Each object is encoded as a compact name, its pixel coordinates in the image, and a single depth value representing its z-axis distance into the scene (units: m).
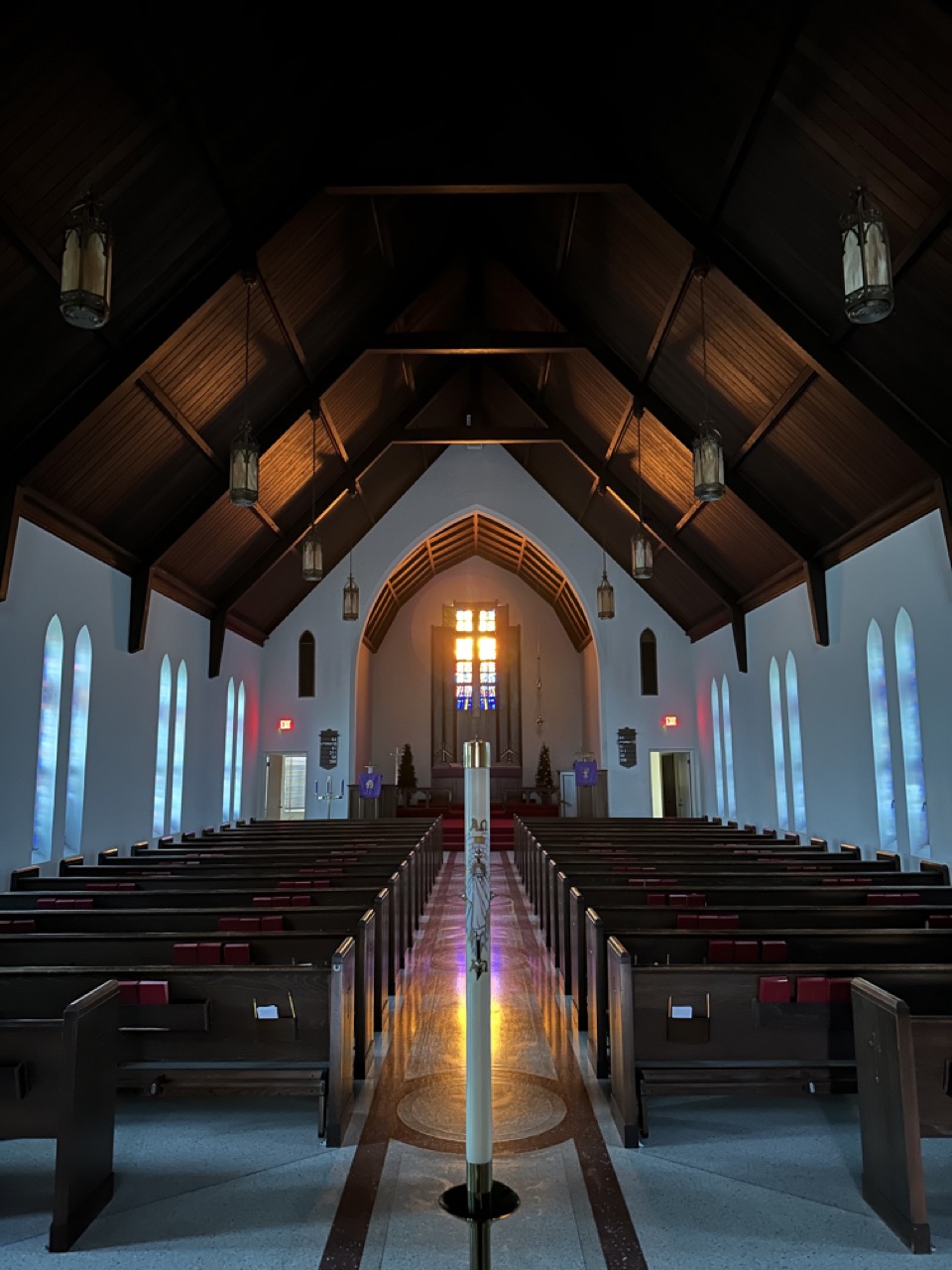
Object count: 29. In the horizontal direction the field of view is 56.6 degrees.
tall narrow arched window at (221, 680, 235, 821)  13.47
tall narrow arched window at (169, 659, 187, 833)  11.03
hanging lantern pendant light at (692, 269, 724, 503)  6.33
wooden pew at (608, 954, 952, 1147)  3.31
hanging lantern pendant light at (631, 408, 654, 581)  9.20
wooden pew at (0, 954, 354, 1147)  3.33
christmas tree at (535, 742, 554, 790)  18.83
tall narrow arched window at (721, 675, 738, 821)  13.34
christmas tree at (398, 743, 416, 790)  19.02
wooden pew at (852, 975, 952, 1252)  2.55
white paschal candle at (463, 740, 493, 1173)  1.94
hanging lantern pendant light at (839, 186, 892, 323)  3.75
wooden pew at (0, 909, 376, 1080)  3.93
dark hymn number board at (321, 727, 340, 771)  15.40
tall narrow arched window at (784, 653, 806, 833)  10.59
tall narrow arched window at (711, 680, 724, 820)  14.02
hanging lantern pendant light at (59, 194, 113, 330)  3.58
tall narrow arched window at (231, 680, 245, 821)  14.07
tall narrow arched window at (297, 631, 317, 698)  15.65
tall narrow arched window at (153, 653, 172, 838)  10.48
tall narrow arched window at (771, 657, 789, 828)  11.12
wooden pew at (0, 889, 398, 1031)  4.57
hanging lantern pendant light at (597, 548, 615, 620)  11.02
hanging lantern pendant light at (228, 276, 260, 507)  6.39
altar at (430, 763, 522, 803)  19.02
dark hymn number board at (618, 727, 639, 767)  15.41
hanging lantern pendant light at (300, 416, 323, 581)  9.04
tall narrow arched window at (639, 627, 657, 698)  15.62
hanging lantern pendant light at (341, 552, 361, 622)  11.28
